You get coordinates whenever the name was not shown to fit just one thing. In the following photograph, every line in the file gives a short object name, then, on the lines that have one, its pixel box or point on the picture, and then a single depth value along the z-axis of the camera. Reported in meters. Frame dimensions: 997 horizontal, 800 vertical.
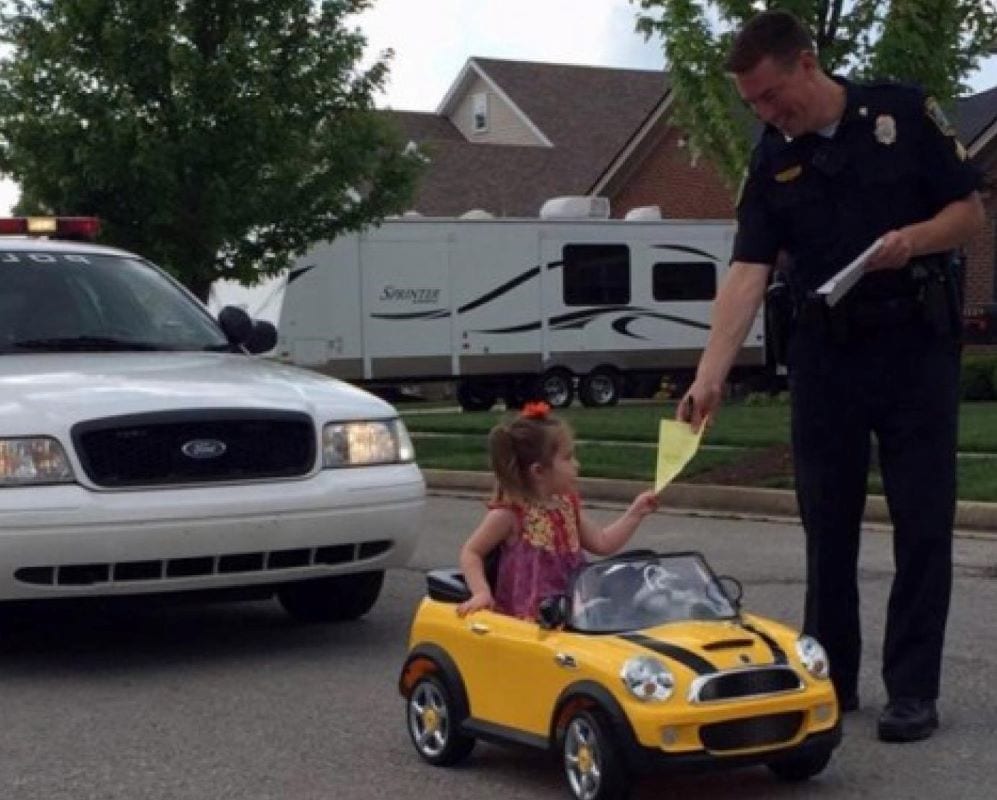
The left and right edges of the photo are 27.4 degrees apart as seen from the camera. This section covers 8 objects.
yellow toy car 5.03
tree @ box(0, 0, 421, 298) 17.70
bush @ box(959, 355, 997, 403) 25.47
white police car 7.23
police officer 5.81
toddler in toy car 5.91
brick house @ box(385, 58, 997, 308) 35.79
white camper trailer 28.92
